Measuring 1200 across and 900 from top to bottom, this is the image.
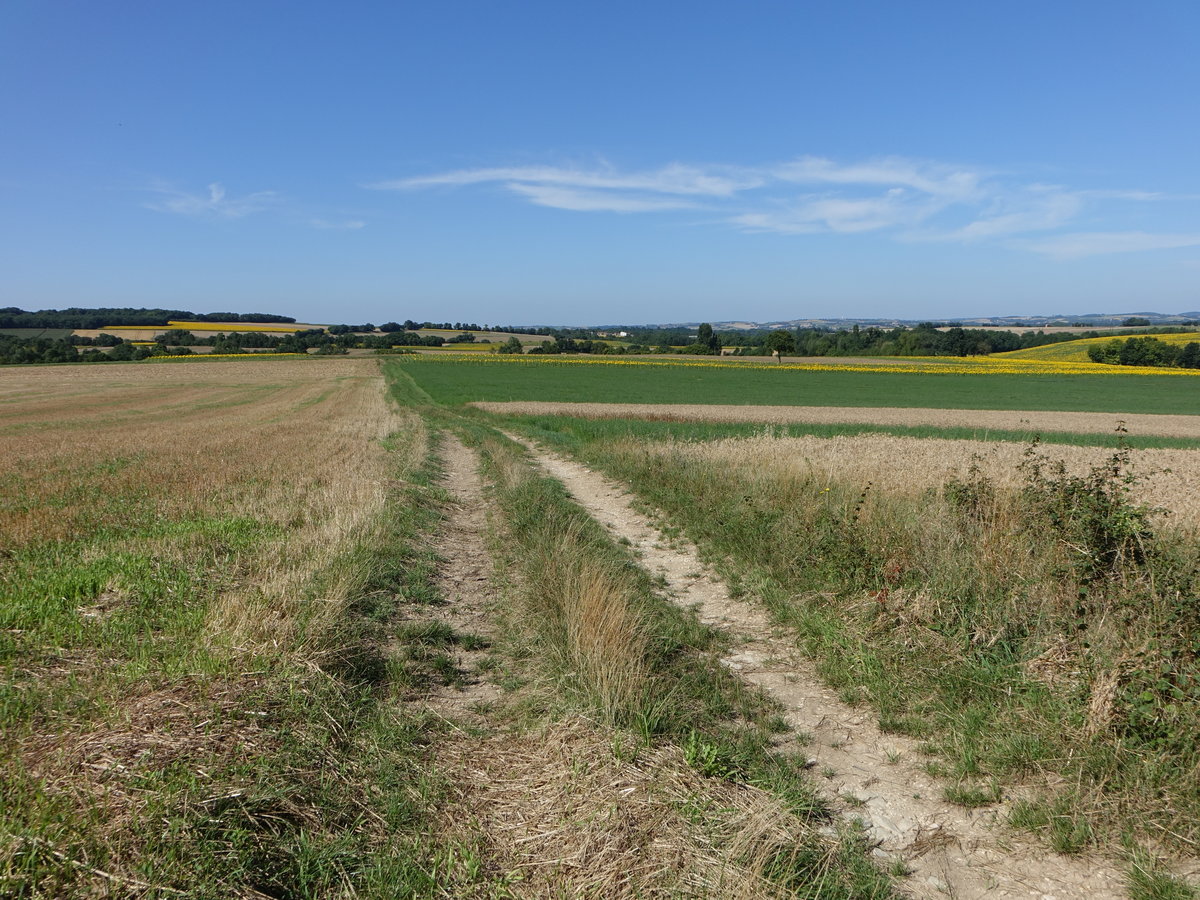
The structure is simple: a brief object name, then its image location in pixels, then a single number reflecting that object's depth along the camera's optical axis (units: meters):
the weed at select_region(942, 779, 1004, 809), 4.68
